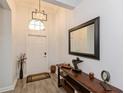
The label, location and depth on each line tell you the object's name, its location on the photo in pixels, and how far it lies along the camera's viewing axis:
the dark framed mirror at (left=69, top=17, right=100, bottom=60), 1.62
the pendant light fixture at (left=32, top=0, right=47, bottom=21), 2.73
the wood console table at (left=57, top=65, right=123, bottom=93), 1.23
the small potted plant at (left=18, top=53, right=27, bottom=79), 3.31
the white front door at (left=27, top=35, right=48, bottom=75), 3.69
